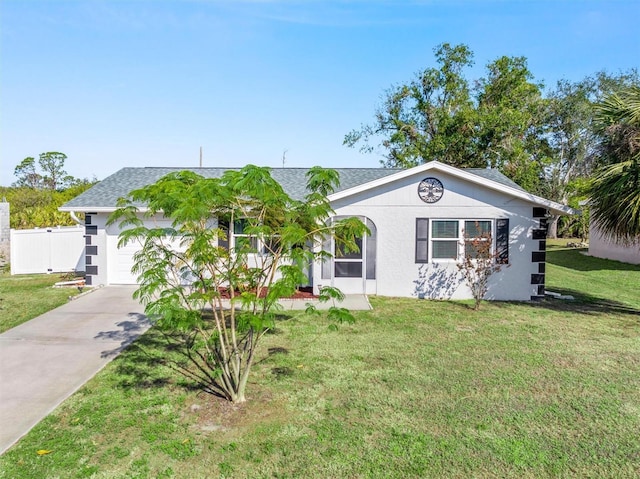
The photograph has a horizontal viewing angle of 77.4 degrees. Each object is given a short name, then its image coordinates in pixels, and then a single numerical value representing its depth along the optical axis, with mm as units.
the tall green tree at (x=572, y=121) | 33781
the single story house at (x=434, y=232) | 11508
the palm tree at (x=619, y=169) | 8820
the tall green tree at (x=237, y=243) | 4512
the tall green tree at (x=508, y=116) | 24078
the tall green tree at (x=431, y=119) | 25266
